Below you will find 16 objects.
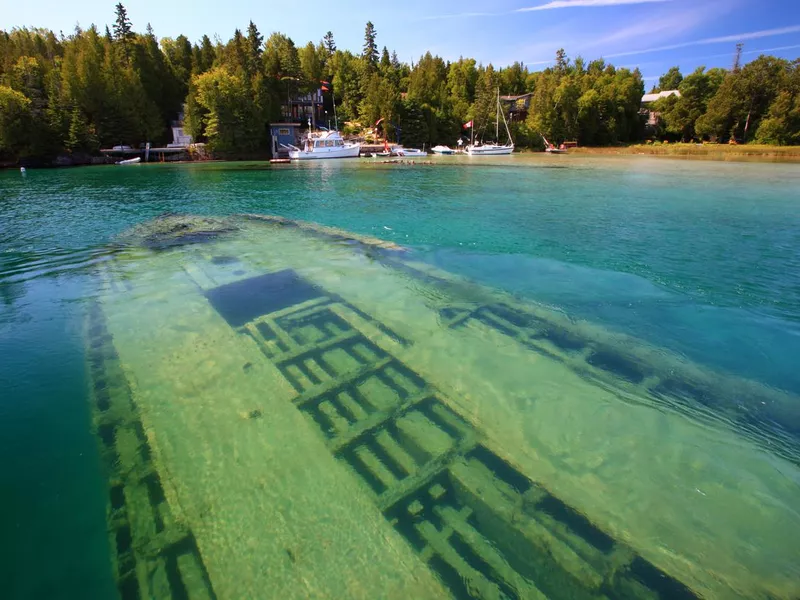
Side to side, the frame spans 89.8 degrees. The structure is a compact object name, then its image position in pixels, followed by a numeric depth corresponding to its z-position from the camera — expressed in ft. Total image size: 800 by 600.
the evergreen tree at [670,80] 481.05
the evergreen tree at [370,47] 355.36
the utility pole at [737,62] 301.63
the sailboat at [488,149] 267.18
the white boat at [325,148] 235.81
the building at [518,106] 345.10
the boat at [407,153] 260.70
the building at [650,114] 322.22
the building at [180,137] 255.91
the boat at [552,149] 286.25
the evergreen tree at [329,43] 375.66
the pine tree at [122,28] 259.19
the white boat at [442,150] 290.56
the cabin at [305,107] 304.09
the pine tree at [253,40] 267.59
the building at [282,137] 255.91
